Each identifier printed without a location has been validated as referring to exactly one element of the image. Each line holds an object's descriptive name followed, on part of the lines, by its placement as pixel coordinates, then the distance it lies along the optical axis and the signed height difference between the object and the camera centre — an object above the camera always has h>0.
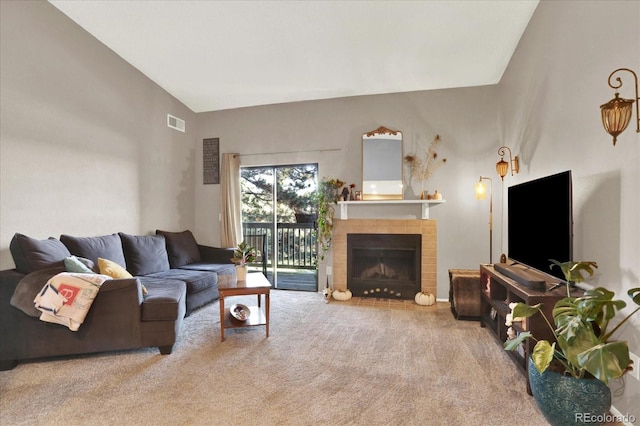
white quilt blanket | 2.27 -0.67
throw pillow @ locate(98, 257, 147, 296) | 2.89 -0.57
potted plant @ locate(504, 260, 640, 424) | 1.37 -0.72
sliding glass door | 4.82 -0.18
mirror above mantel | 4.37 +0.66
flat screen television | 1.97 -0.10
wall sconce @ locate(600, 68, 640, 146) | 1.54 +0.50
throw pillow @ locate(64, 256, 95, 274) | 2.59 -0.48
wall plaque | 5.16 +0.86
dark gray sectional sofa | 2.38 -0.84
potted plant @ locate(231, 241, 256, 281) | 3.16 -0.52
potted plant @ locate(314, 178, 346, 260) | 4.45 +0.05
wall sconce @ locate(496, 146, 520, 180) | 3.39 +0.49
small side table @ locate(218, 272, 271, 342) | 2.82 -0.77
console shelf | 1.97 -0.79
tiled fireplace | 4.20 -0.66
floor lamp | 3.74 +0.18
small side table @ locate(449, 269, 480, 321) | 3.36 -0.96
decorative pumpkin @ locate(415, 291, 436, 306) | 3.99 -1.18
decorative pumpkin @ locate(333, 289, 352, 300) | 4.26 -1.20
